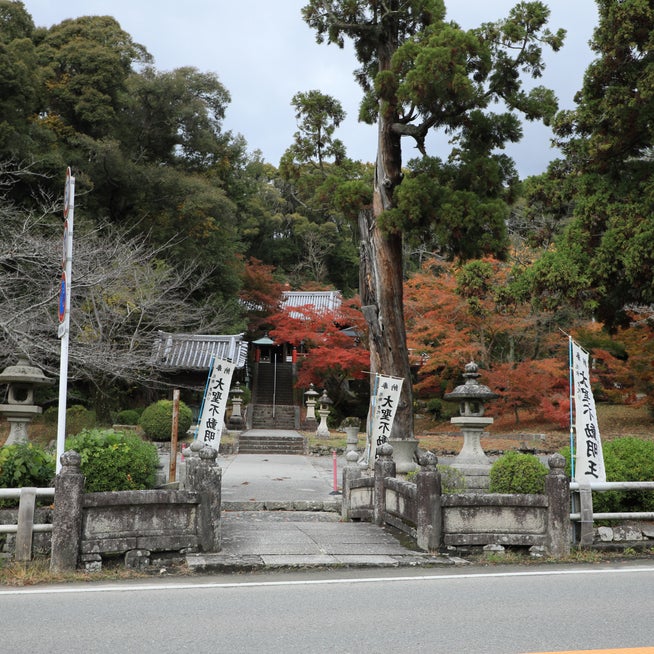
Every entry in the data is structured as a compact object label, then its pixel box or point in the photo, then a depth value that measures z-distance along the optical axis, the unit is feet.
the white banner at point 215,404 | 41.52
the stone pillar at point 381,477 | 30.86
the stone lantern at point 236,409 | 96.12
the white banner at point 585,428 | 26.43
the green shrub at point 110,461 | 24.20
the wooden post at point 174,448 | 40.88
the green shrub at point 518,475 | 26.22
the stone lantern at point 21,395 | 34.24
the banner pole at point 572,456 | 26.97
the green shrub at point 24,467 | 23.45
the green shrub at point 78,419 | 71.72
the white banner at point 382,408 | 42.55
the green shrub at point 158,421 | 74.59
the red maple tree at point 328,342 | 98.43
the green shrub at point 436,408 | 107.24
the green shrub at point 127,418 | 82.38
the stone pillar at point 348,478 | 35.01
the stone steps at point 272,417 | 104.12
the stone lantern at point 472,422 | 45.72
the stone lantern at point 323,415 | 90.22
